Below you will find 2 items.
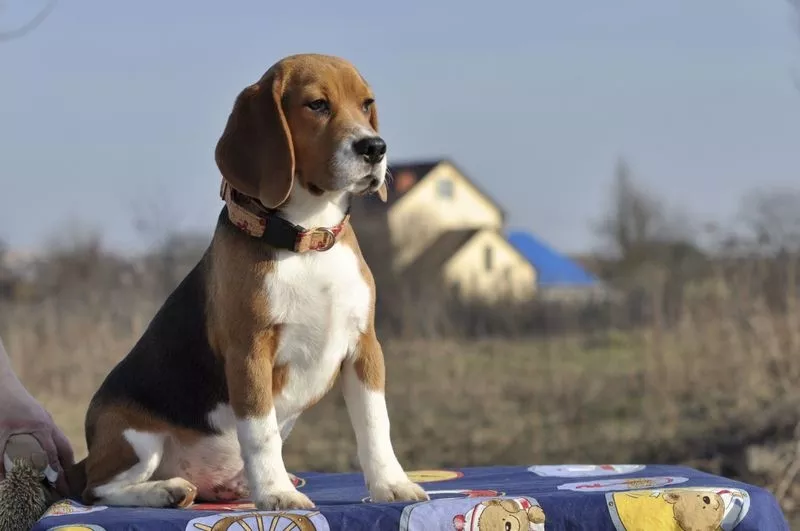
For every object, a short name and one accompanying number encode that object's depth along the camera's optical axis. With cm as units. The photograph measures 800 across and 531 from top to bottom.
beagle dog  493
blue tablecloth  465
